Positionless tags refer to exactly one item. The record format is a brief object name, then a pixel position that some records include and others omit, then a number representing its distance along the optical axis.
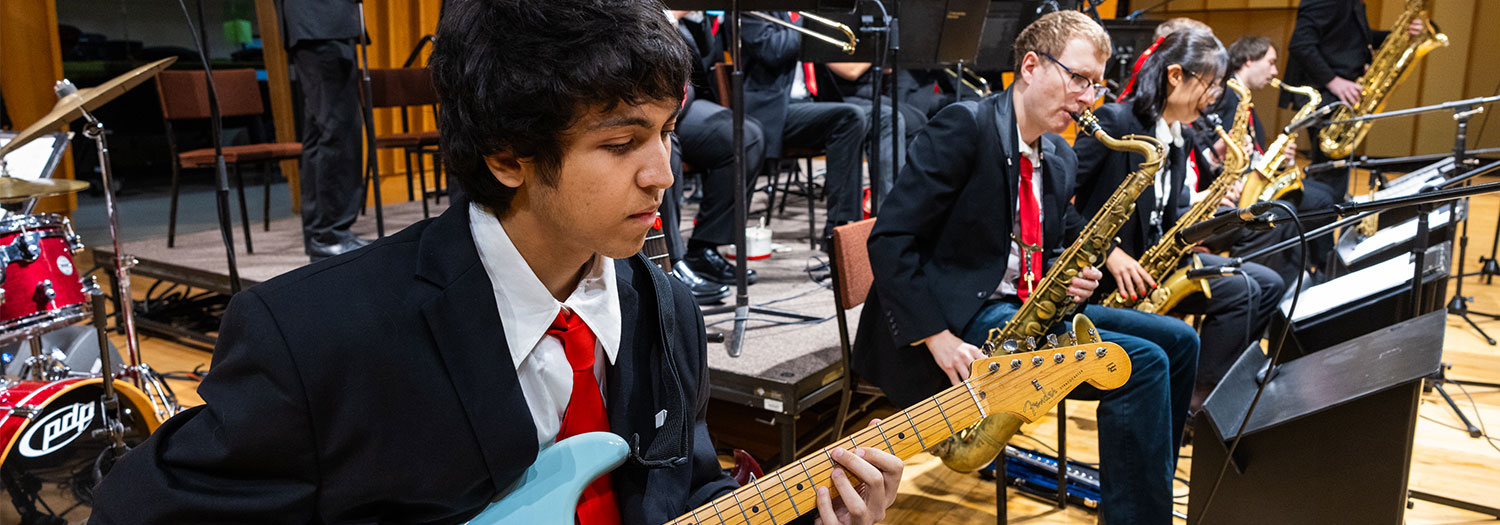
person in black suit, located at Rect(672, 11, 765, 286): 3.85
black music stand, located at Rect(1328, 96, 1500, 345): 2.89
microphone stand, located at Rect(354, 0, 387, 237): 3.74
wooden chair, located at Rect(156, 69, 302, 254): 4.76
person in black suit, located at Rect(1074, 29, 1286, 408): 3.34
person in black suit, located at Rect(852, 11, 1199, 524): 2.35
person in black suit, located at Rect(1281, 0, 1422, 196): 5.75
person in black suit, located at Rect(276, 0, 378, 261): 4.10
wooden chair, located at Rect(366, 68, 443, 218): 5.72
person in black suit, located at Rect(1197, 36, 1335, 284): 4.43
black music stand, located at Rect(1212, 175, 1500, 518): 1.81
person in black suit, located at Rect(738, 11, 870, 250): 4.24
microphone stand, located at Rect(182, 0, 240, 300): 3.18
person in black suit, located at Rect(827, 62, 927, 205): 5.09
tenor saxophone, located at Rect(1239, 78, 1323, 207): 4.41
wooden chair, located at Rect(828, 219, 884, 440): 2.57
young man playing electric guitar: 0.98
